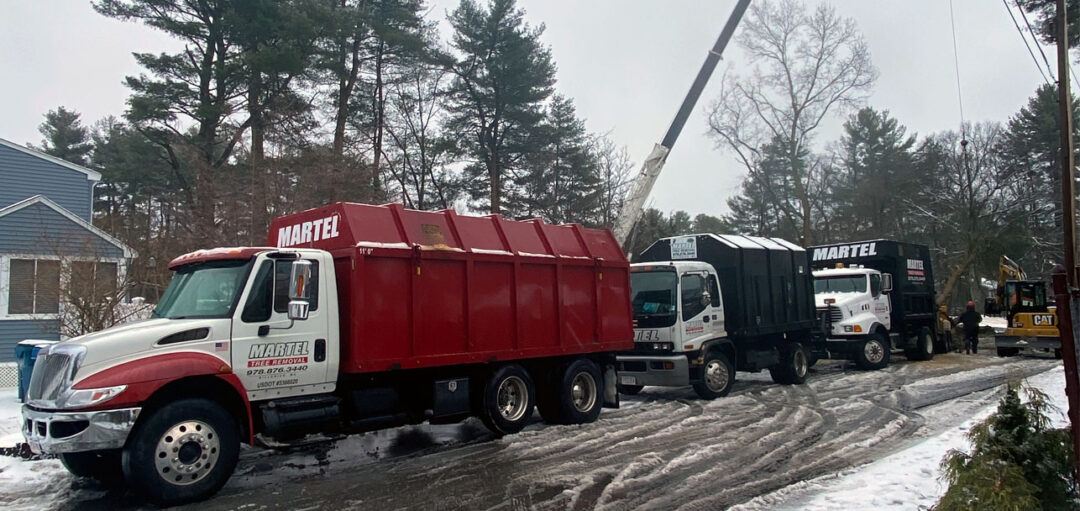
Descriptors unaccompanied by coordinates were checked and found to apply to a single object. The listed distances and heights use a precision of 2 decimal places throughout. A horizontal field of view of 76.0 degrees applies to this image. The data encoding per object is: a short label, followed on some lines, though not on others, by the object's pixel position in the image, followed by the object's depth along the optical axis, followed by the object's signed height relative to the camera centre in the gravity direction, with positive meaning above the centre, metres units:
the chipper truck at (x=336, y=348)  6.20 -0.36
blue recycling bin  10.18 -0.49
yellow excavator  19.53 -0.70
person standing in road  22.52 -0.99
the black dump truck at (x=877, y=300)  17.39 +0.00
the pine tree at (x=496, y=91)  30.41 +9.75
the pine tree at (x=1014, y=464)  4.27 -1.11
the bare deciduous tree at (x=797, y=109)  34.66 +10.12
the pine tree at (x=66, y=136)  45.38 +12.55
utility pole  4.01 -0.01
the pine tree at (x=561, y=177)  32.00 +6.44
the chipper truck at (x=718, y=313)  12.39 -0.17
